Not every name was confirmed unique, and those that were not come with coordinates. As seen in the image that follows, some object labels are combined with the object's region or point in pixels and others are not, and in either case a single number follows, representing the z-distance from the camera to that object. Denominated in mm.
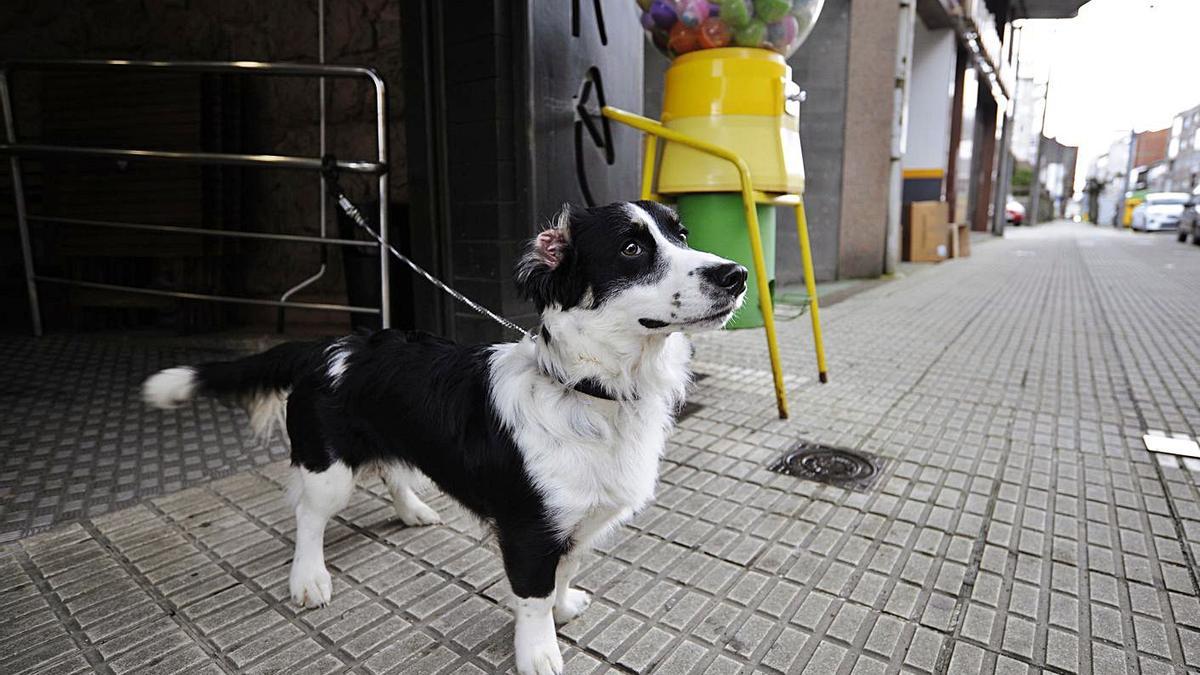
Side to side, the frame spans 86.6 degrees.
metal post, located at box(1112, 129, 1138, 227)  48875
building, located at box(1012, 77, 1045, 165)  43812
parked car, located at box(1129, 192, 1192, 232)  32938
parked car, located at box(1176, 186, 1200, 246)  21469
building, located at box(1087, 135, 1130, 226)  62619
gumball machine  3453
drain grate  2914
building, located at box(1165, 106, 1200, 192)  61281
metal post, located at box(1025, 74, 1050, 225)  38619
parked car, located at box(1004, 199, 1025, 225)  45375
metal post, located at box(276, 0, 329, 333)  4507
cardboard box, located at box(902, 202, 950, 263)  13586
